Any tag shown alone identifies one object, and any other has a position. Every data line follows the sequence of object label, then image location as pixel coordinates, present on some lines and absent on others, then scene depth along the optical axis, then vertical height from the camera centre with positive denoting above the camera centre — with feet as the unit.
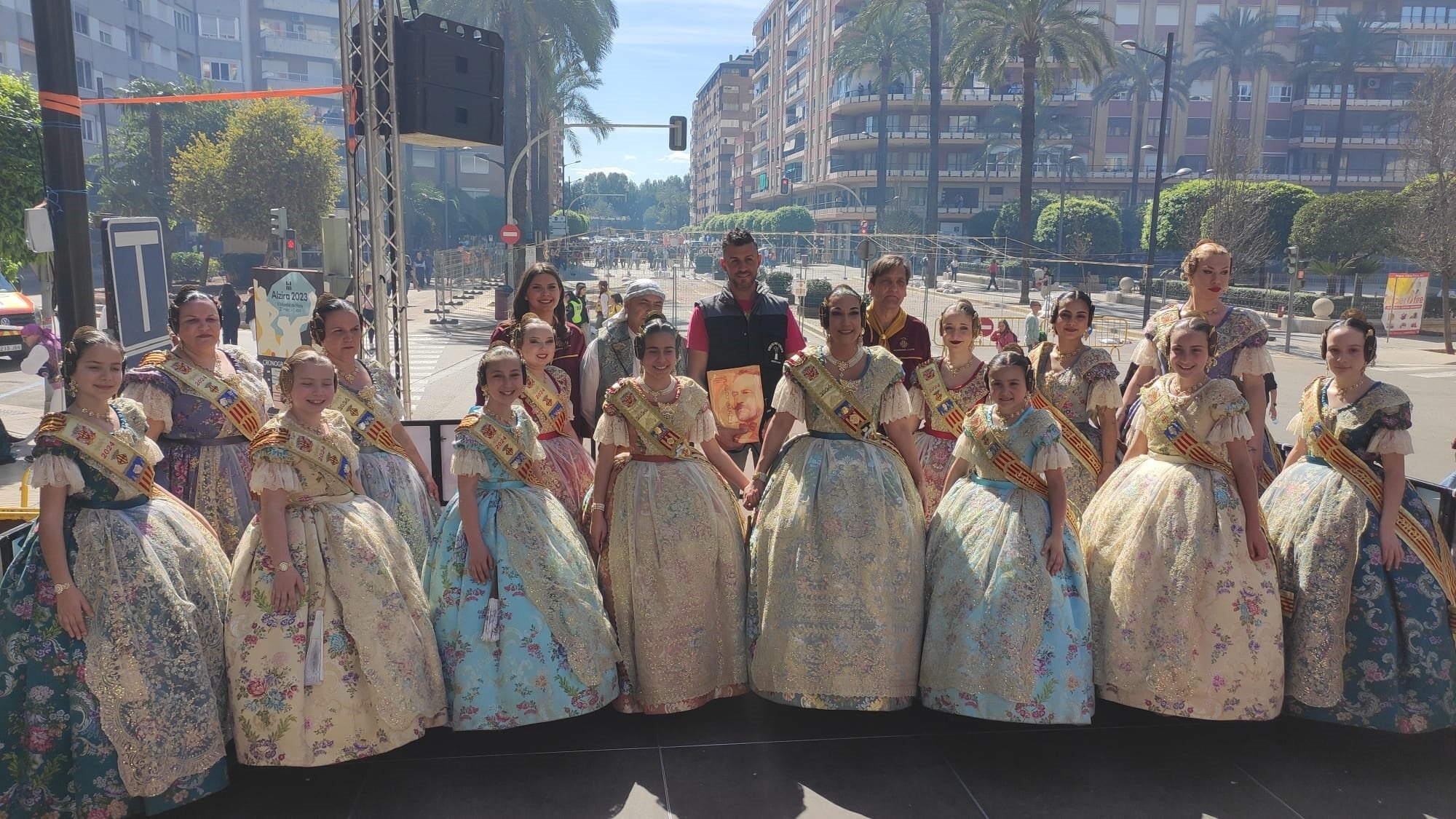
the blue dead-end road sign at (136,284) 21.20 -0.75
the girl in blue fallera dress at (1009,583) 13.56 -4.51
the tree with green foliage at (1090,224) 154.20 +5.21
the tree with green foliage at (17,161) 49.75 +4.37
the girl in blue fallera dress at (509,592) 13.60 -4.68
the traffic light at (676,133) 81.71 +9.87
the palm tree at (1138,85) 216.74 +38.08
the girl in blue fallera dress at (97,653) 11.92 -4.84
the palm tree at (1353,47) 207.51 +44.20
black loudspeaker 27.99 +4.84
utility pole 18.48 +1.65
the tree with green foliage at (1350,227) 102.99 +3.43
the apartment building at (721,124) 390.21 +53.13
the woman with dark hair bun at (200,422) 15.53 -2.67
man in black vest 18.03 -1.40
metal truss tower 27.63 +3.07
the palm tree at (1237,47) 216.95 +46.46
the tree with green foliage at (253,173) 126.00 +9.87
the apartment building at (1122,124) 221.05 +30.80
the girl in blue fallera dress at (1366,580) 14.19 -4.60
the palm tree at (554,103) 110.83 +21.13
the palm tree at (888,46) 186.70 +39.52
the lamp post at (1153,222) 90.27 +3.65
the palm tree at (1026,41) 114.62 +25.11
